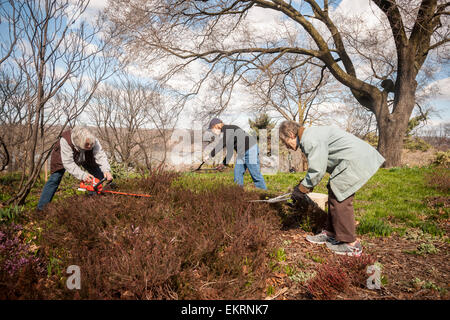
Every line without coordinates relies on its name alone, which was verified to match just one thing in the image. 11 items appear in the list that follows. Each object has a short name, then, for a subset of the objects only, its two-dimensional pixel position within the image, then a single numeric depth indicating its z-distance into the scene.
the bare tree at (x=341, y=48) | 9.38
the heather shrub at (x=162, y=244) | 1.98
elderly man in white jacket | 4.12
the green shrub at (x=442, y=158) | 11.27
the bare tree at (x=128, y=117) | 16.23
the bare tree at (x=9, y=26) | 4.04
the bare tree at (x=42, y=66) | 4.17
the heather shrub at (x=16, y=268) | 1.81
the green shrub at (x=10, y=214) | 3.42
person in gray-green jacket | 2.87
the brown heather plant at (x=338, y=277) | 2.09
